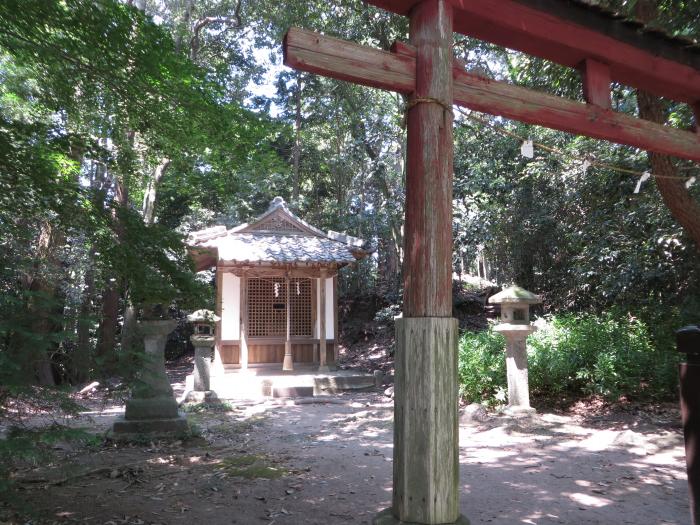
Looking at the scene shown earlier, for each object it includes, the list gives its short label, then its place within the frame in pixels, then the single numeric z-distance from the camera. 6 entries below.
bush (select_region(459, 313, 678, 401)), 7.70
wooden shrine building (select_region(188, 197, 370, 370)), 12.57
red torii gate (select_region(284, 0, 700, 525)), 2.71
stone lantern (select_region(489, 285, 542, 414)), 7.57
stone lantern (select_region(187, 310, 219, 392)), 10.42
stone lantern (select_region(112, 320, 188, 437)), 6.51
